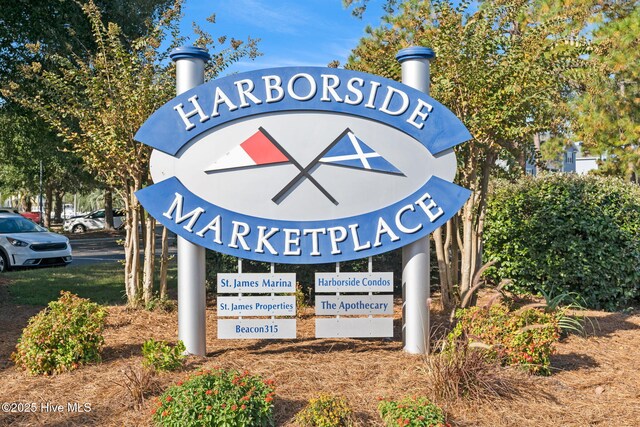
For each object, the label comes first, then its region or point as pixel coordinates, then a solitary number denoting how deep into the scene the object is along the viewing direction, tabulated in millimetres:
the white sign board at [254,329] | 5473
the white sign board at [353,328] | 5539
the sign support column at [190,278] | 5379
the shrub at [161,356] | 4715
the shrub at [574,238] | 8344
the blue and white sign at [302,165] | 5375
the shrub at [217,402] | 3654
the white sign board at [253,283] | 5461
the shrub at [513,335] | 4902
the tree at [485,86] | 6402
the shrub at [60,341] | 4969
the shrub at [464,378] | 4258
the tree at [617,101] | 15203
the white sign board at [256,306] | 5473
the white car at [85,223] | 32688
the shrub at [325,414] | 3735
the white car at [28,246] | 13016
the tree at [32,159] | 15165
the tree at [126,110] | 6898
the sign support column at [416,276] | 5555
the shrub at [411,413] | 3686
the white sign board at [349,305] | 5559
